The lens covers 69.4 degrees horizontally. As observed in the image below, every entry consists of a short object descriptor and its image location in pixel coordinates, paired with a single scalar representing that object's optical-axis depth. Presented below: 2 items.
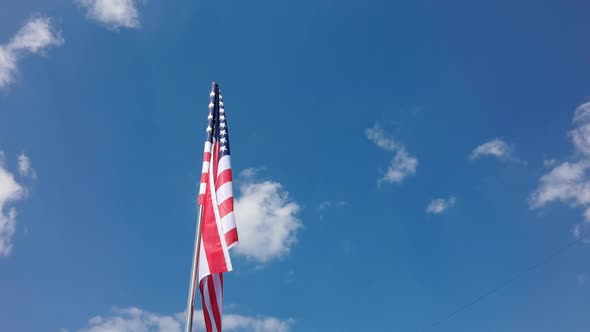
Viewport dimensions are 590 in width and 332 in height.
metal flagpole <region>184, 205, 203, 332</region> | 9.00
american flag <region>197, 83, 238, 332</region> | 9.74
